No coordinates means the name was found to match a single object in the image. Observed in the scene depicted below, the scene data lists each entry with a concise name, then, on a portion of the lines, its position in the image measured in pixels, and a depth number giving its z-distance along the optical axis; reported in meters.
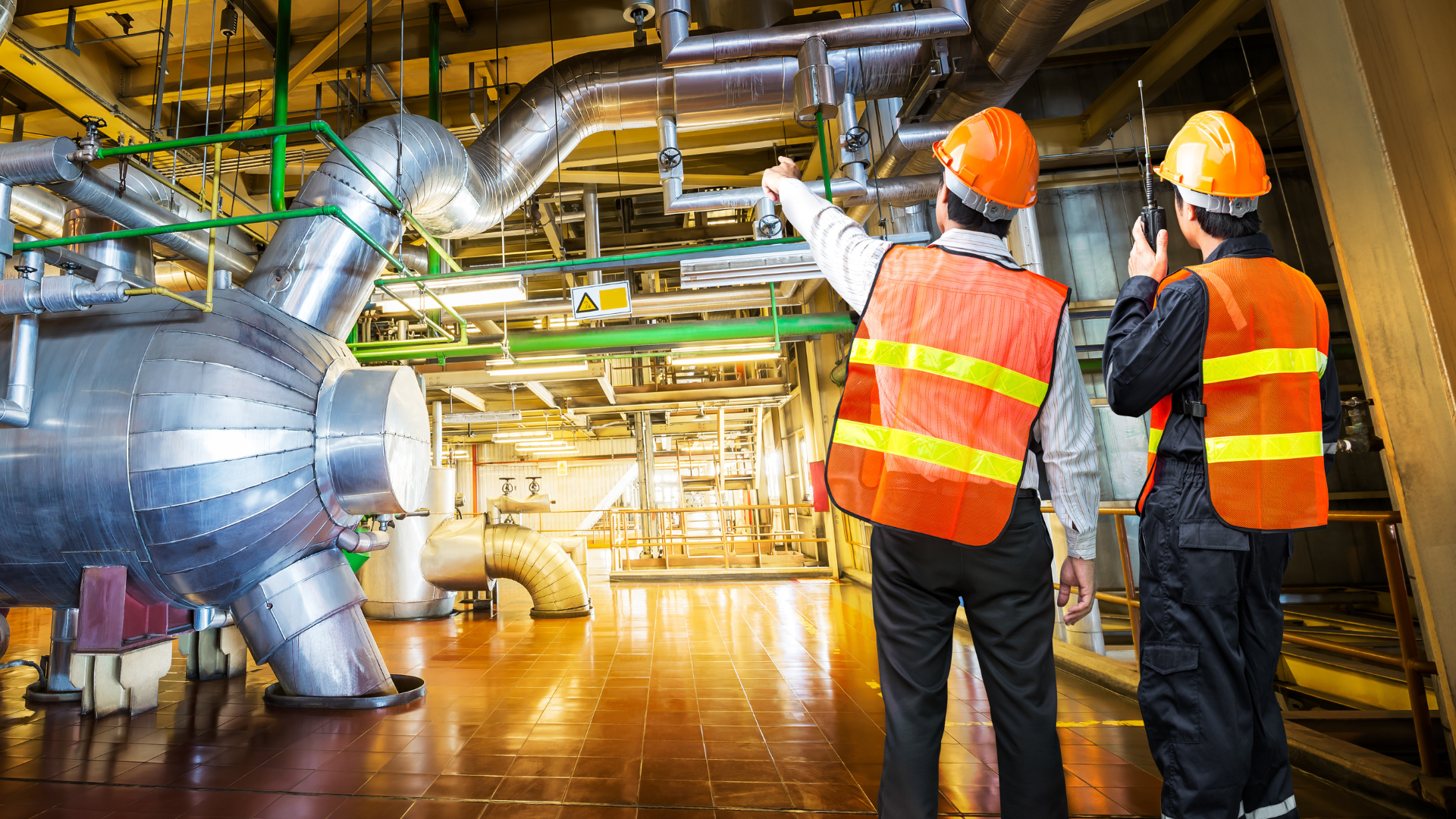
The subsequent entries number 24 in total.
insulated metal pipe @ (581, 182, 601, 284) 8.21
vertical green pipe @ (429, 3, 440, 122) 5.64
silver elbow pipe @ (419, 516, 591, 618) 8.00
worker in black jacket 1.64
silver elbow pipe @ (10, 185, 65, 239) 5.28
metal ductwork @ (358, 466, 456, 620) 8.32
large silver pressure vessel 3.40
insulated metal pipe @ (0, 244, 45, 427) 3.39
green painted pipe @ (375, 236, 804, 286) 4.95
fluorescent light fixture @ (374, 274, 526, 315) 5.70
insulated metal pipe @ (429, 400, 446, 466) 11.38
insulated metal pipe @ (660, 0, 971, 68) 4.16
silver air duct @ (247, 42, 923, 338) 4.11
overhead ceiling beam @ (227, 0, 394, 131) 5.52
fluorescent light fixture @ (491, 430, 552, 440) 18.45
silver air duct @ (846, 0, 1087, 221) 3.85
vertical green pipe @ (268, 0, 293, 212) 4.62
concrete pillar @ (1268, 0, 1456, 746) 2.51
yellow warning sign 6.05
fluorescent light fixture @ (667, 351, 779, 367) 9.38
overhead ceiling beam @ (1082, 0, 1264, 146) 5.33
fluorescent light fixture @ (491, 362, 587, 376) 9.30
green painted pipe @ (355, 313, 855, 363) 8.68
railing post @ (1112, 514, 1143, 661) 3.98
